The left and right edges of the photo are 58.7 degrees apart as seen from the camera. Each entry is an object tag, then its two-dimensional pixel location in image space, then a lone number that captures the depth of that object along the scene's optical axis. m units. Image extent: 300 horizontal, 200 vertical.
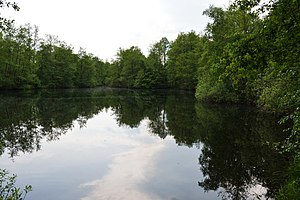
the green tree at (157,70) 69.88
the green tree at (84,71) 81.00
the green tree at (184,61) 56.38
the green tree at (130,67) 76.94
